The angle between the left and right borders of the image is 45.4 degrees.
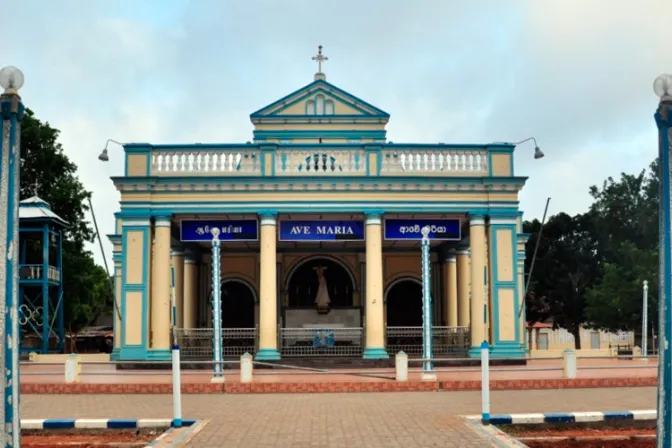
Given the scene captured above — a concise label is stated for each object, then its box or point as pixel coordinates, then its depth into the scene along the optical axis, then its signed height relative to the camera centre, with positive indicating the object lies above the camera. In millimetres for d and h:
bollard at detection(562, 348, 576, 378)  17016 -1887
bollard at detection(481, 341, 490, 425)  10648 -1537
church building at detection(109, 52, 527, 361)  22750 +1851
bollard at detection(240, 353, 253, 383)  16594 -1890
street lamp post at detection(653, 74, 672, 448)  6629 +87
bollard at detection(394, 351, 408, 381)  16734 -1921
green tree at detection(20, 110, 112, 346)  38875 +4256
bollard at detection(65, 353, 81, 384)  16656 -1936
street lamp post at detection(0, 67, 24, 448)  6379 +227
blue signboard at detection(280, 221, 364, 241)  23359 +1322
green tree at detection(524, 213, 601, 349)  53219 +331
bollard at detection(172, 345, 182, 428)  10570 -1552
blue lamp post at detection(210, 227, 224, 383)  16875 -909
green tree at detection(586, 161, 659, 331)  40469 +1489
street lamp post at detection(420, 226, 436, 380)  16984 -912
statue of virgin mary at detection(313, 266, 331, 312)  28688 -707
